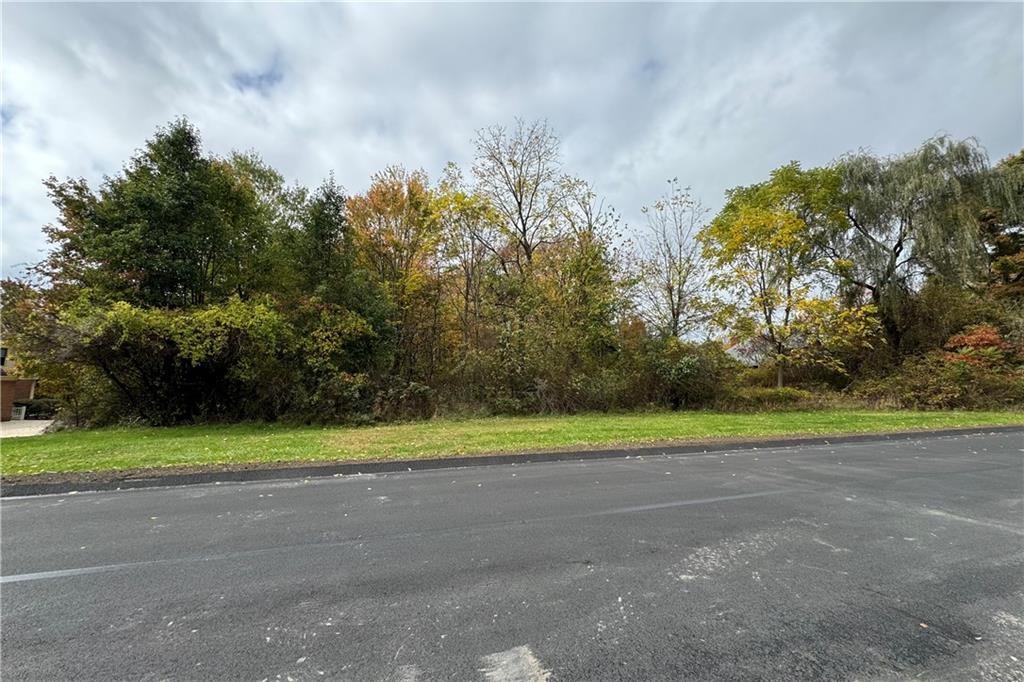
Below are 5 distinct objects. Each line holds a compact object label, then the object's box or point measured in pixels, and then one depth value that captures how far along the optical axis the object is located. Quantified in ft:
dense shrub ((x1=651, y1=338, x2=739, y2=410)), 58.29
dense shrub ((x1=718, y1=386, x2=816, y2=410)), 60.34
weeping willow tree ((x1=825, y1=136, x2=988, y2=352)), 70.03
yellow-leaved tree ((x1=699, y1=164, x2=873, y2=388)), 64.69
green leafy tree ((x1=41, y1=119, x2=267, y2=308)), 45.96
